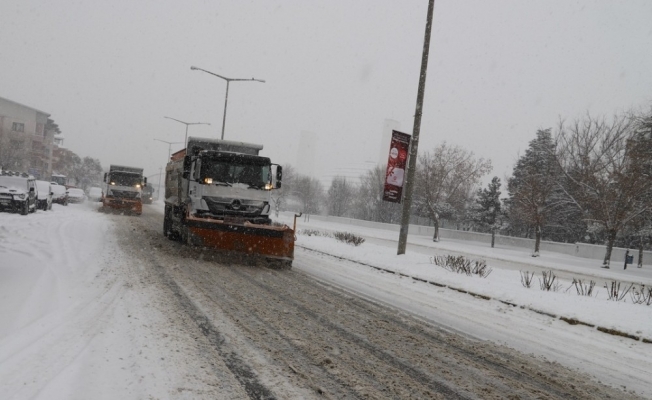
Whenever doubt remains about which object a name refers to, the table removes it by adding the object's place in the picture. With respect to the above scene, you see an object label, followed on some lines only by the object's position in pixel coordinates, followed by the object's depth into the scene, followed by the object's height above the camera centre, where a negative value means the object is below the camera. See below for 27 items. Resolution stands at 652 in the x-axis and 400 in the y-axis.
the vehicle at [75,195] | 44.36 -2.50
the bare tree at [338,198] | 80.25 +0.24
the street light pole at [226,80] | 30.48 +7.10
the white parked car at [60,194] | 36.19 -2.08
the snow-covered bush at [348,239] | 19.95 -1.66
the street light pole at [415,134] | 15.77 +2.45
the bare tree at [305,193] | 79.56 +0.39
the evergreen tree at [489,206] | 50.91 +1.15
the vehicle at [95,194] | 49.47 -2.39
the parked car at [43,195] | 27.73 -1.78
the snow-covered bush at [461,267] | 13.20 -1.54
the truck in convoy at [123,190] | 29.66 -0.96
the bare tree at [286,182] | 78.50 +2.22
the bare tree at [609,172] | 29.12 +4.08
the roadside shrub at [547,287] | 11.57 -1.57
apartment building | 63.31 +4.16
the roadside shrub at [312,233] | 24.54 -1.96
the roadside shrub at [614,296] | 10.74 -1.49
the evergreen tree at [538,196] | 37.62 +2.23
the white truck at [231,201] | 11.88 -0.40
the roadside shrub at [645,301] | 10.08 -1.44
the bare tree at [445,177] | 47.34 +3.59
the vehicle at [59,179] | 48.36 -1.24
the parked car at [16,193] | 21.75 -1.46
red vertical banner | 16.53 +1.40
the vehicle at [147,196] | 62.00 -2.49
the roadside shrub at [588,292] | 10.98 -1.52
